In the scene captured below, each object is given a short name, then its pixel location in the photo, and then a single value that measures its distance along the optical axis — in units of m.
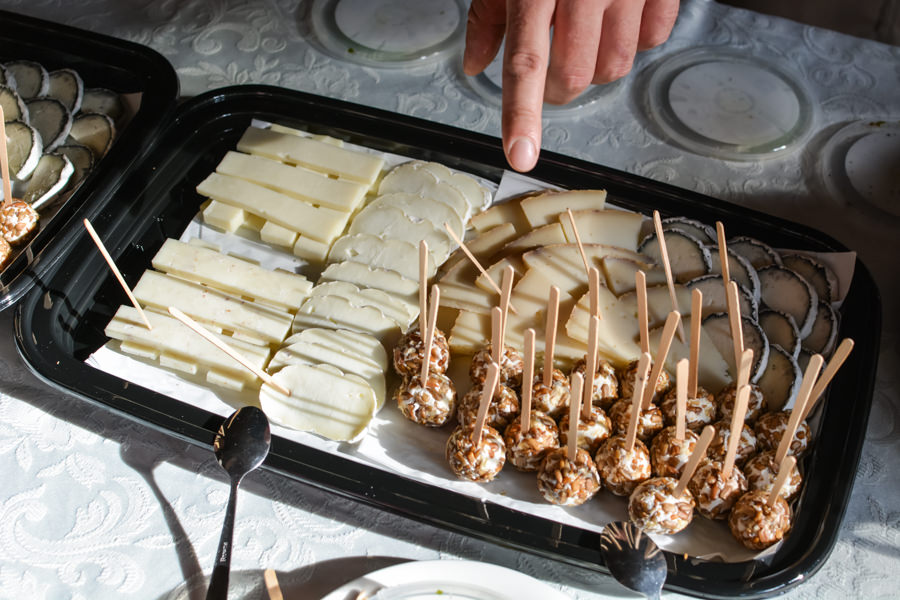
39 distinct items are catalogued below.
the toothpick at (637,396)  0.64
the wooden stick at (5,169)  0.78
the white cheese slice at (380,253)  0.81
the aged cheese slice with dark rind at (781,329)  0.75
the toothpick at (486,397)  0.66
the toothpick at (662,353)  0.66
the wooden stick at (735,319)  0.68
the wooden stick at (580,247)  0.75
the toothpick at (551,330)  0.67
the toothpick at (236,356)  0.70
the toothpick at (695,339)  0.66
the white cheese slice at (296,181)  0.84
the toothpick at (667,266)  0.73
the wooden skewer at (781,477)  0.65
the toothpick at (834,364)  0.64
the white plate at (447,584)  0.66
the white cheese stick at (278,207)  0.83
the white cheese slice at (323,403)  0.74
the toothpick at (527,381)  0.66
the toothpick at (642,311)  0.69
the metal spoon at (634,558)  0.66
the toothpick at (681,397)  0.65
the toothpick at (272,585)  0.69
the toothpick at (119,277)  0.71
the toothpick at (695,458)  0.63
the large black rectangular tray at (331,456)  0.68
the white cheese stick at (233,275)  0.80
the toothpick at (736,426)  0.64
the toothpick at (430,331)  0.70
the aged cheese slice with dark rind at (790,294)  0.76
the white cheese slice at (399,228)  0.83
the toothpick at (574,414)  0.65
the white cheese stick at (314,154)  0.85
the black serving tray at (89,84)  0.79
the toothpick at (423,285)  0.71
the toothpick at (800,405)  0.63
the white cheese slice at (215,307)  0.78
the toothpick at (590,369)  0.67
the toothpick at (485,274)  0.76
